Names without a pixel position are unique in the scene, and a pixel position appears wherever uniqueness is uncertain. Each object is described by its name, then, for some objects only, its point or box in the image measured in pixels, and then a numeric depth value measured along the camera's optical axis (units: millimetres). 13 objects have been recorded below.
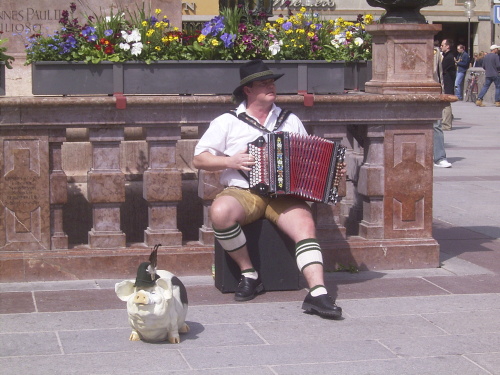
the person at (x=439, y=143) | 13654
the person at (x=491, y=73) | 27130
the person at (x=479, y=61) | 33934
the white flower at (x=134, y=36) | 6578
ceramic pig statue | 4996
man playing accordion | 6000
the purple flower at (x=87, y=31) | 6570
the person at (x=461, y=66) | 29500
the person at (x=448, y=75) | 17766
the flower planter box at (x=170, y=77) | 6531
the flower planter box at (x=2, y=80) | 6453
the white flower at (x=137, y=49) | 6559
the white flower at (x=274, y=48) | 6801
